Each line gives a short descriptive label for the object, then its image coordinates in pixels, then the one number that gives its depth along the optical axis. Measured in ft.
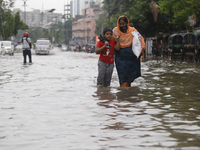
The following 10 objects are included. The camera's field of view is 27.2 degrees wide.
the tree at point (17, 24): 228.63
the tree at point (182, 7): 76.82
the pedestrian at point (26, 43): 71.41
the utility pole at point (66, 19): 539.70
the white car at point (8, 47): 139.54
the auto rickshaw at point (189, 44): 89.30
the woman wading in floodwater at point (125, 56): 29.91
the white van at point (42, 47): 153.79
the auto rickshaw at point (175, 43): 99.85
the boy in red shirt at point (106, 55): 29.73
